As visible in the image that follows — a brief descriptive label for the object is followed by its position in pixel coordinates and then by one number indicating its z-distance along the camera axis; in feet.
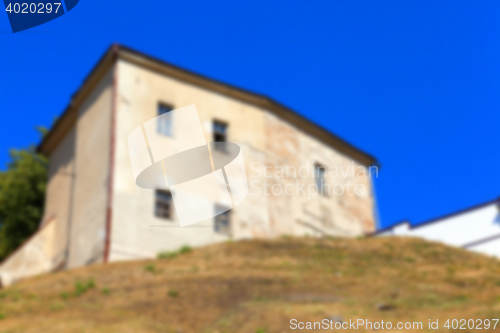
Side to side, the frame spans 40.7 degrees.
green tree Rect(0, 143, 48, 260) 116.88
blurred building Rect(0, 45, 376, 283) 72.79
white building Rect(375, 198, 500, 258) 74.79
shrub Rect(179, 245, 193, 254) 68.74
